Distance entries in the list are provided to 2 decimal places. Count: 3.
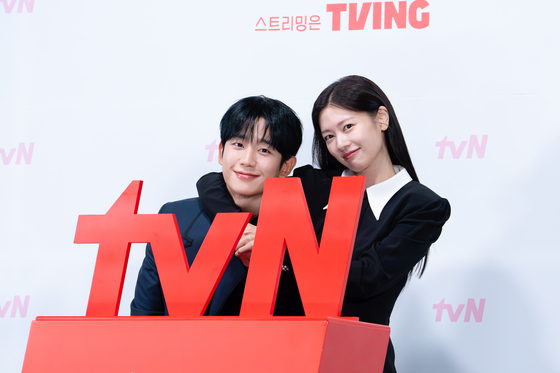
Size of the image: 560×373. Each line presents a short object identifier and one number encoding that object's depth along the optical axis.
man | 2.85
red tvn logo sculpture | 2.45
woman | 2.74
